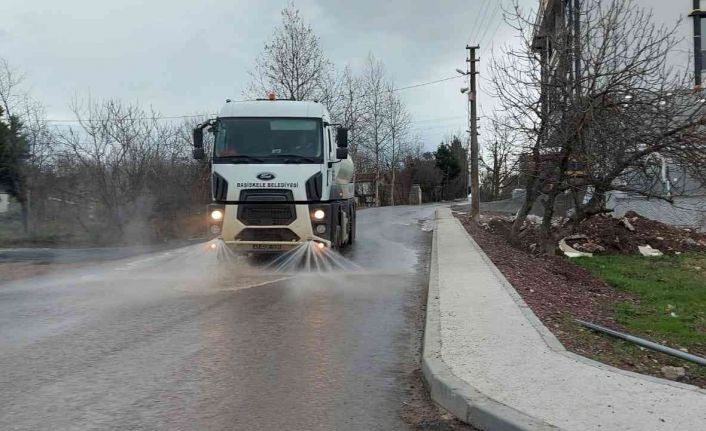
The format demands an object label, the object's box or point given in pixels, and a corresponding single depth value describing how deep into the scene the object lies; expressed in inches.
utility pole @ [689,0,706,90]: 892.0
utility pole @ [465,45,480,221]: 1162.6
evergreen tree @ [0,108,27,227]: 810.2
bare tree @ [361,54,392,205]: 2171.5
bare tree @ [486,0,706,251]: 524.4
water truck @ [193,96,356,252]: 477.4
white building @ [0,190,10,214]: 878.4
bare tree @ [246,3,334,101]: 1509.6
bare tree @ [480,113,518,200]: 611.5
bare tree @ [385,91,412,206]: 2244.1
